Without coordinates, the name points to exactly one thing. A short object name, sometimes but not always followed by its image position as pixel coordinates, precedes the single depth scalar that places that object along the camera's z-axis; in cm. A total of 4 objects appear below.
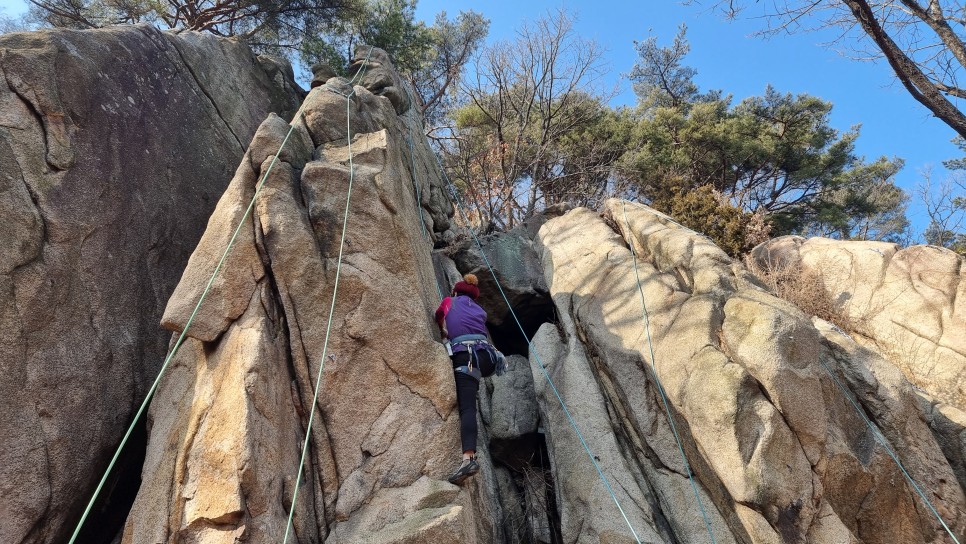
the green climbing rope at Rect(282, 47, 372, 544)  490
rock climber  570
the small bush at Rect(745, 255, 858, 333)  973
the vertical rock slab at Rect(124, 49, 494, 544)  482
